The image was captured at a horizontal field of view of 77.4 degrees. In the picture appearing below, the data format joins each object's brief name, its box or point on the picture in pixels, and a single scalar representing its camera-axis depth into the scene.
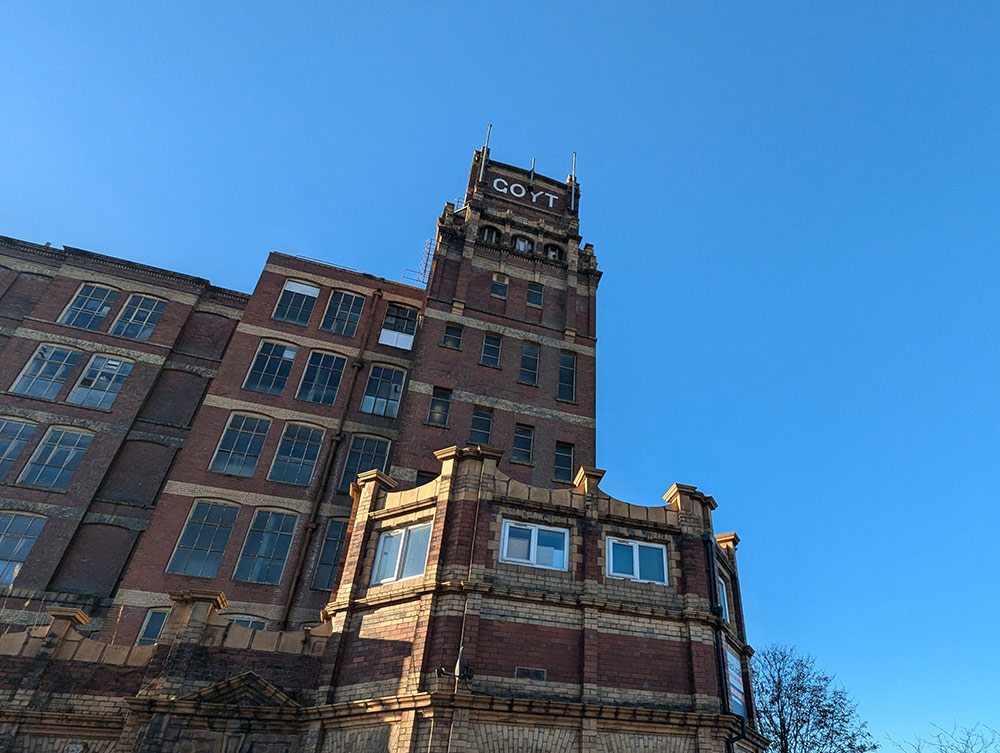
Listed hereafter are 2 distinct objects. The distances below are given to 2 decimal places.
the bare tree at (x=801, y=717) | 29.86
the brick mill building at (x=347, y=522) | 14.05
